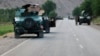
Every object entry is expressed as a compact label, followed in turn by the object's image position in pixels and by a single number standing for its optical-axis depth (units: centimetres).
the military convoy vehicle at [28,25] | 3441
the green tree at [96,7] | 9339
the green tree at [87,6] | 12159
